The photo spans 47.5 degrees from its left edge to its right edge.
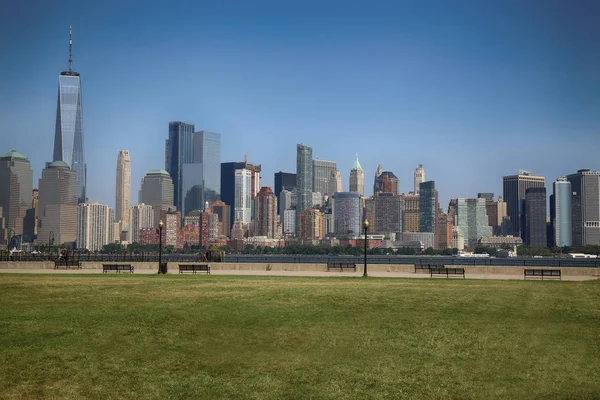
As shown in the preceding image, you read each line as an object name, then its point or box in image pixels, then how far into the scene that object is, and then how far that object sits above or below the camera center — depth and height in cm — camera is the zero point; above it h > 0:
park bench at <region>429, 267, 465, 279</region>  4787 -221
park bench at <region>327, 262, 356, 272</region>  5423 -218
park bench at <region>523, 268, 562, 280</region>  4556 -231
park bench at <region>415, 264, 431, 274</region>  5175 -210
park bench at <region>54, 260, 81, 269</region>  5584 -197
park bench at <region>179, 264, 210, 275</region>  4978 -202
